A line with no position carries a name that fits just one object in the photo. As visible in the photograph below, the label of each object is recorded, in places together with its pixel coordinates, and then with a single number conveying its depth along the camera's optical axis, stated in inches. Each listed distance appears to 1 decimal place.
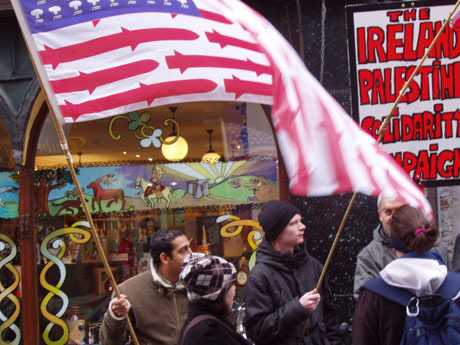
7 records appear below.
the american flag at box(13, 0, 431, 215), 169.9
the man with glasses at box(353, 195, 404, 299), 214.5
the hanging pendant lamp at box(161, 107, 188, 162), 309.4
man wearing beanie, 198.4
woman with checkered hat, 145.9
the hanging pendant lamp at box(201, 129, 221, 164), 307.7
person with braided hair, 144.7
